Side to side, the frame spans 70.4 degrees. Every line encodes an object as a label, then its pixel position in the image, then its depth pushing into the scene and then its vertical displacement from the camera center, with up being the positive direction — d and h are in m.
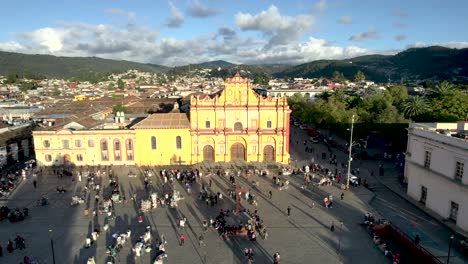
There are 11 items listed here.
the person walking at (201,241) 25.34 -12.33
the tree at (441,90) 63.06 -2.03
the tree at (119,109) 67.20 -5.70
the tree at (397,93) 79.38 -3.37
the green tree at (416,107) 63.09 -5.13
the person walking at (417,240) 24.55 -11.81
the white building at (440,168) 27.58 -8.04
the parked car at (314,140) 61.15 -11.13
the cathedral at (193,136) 45.69 -7.75
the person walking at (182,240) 25.52 -12.18
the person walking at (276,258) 22.62 -12.05
